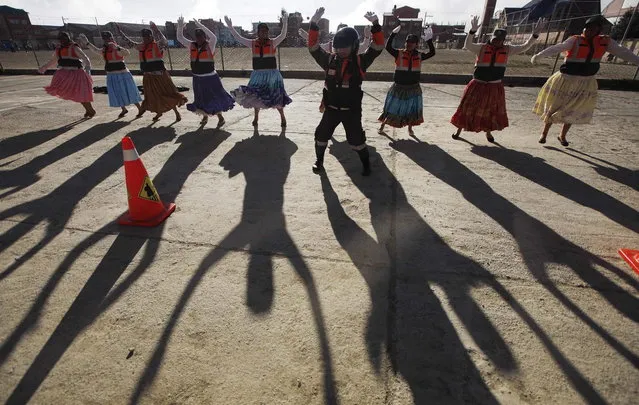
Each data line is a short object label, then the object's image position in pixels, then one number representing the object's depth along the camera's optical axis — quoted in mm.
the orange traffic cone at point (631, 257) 2600
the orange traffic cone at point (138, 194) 3223
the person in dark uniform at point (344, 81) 3816
